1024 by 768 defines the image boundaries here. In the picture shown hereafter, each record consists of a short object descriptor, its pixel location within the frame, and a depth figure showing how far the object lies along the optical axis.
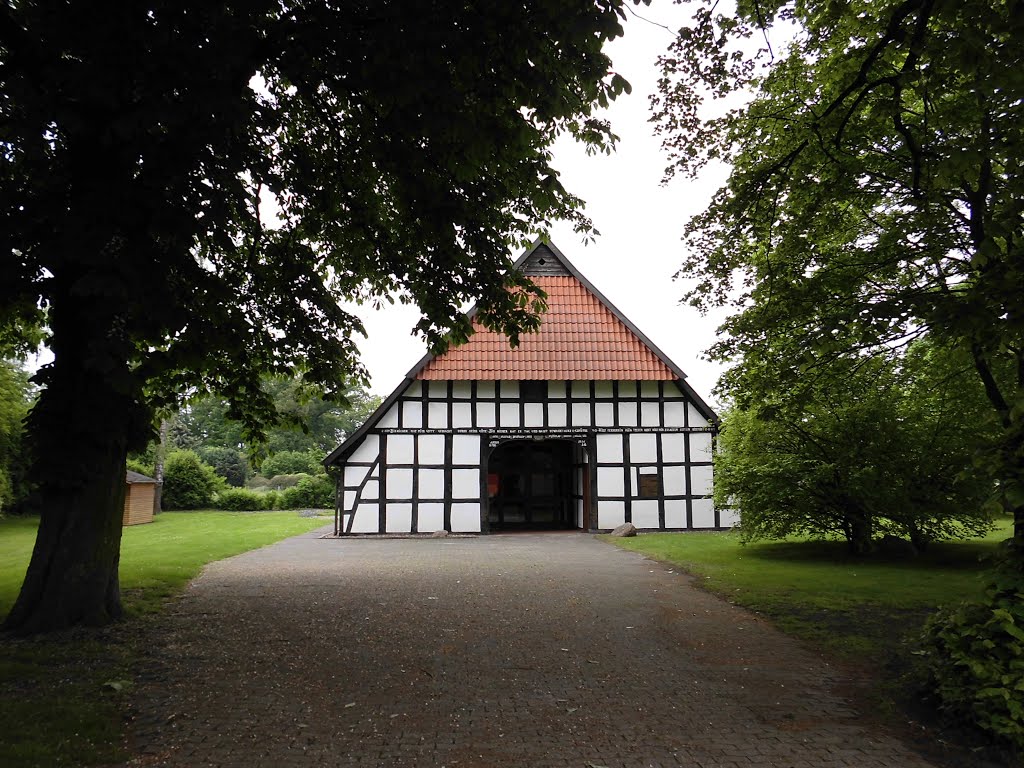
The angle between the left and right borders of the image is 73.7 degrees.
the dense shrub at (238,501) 37.44
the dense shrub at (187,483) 36.62
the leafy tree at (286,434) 58.34
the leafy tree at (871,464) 12.27
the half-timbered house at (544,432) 20.48
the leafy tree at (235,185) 5.43
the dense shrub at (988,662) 4.11
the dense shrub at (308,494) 39.03
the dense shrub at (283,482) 54.00
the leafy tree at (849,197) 5.83
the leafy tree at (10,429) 22.36
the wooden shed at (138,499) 27.60
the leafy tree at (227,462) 60.91
